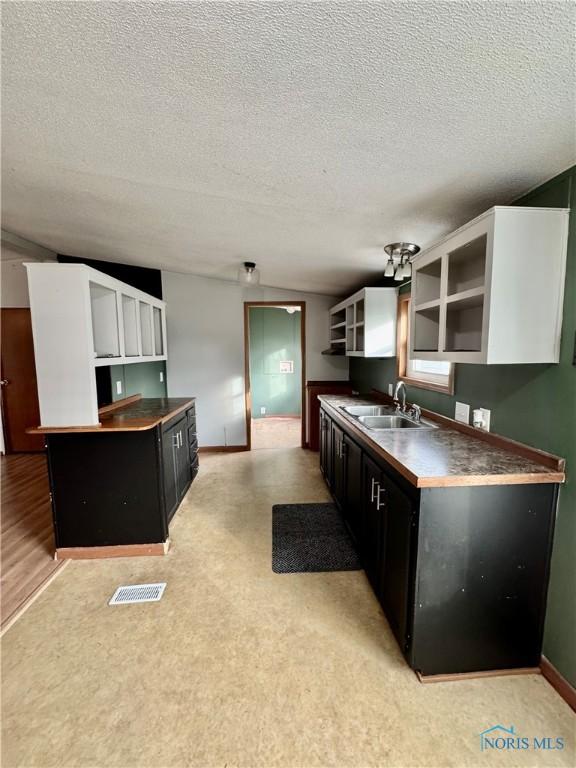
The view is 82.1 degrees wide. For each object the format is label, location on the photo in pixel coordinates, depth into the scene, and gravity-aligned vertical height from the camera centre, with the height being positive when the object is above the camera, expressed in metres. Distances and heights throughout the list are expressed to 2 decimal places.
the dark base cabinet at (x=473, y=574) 1.46 -1.02
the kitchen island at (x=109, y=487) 2.36 -1.00
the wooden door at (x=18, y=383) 4.79 -0.48
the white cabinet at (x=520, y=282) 1.43 +0.29
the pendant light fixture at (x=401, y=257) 2.41 +0.69
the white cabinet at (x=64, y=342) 2.20 +0.06
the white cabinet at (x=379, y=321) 3.17 +0.26
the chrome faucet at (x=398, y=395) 2.89 -0.43
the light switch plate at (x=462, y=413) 2.12 -0.42
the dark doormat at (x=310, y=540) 2.34 -1.52
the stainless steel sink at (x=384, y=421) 2.75 -0.62
